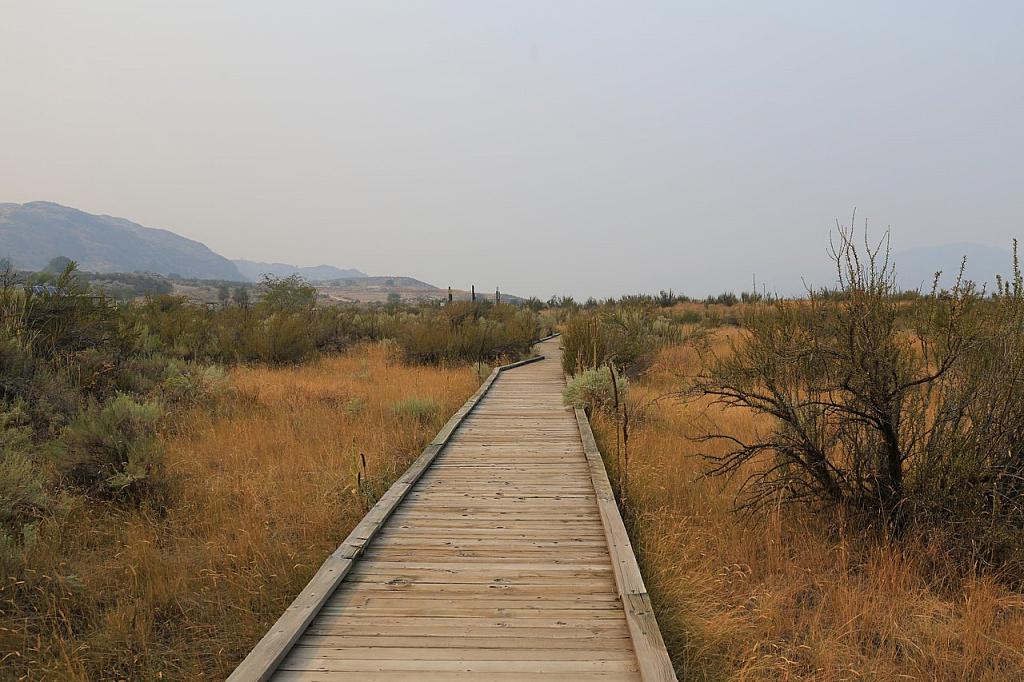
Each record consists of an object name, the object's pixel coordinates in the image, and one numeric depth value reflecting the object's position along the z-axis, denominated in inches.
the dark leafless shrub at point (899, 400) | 156.9
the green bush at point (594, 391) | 350.0
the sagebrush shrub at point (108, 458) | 200.4
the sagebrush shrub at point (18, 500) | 152.8
